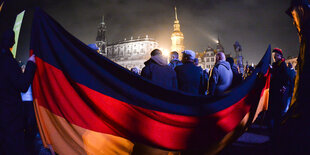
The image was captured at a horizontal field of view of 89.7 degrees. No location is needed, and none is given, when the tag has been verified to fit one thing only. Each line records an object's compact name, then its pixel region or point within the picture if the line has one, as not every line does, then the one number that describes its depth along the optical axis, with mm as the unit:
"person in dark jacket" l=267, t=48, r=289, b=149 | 4500
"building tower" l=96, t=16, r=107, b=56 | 102312
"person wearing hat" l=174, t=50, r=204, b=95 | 4145
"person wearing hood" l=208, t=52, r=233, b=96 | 4410
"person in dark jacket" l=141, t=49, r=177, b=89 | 3705
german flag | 2041
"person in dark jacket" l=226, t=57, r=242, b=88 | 4855
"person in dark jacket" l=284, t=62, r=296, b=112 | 4641
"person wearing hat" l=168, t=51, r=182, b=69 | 6129
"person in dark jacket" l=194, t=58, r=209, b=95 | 6631
